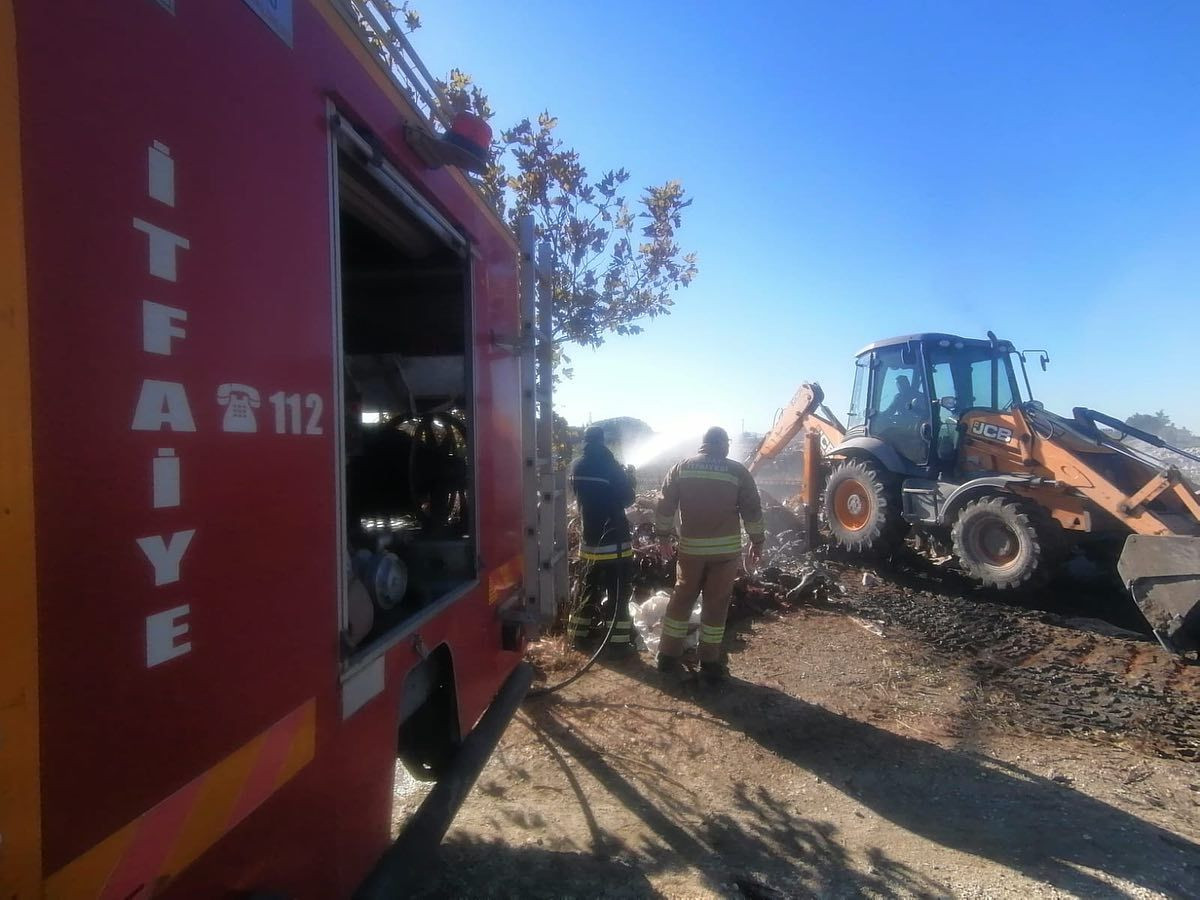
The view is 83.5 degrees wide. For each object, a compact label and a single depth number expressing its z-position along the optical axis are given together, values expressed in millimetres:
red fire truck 863
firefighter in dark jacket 5148
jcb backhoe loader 5312
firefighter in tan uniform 4559
